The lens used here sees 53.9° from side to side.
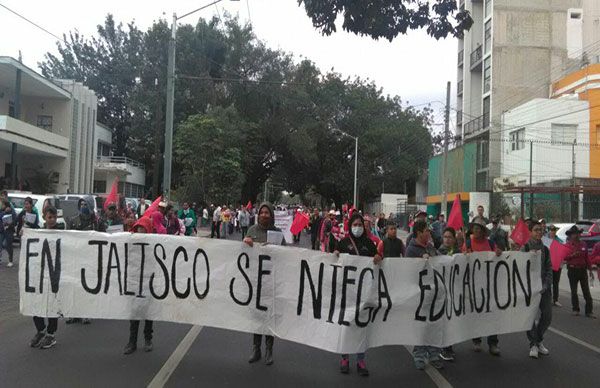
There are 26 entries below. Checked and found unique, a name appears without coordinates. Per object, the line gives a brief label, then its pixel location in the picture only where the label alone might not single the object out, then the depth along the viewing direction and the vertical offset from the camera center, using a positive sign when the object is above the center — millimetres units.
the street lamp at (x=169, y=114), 19594 +2964
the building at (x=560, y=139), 33375 +4483
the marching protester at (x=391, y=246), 7180 -440
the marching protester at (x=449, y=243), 7594 -402
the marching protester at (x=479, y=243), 7428 -384
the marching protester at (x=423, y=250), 6480 -458
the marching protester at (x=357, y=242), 6656 -378
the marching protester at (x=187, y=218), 18547 -452
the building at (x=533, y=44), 41875 +12222
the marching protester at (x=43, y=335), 6793 -1586
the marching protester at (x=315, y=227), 19969 -649
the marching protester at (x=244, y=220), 25598 -657
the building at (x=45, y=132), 31641 +3996
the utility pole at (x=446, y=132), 28062 +3875
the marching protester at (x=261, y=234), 6430 -326
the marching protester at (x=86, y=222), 9227 -343
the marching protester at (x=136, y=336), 6625 -1533
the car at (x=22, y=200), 18219 -47
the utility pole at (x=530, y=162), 32484 +2945
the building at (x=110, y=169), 49562 +2784
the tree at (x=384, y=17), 8117 +2727
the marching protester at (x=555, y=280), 10893 -1206
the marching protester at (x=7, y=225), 12617 -576
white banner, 6121 -912
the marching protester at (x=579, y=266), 10422 -881
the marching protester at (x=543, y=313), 7195 -1207
